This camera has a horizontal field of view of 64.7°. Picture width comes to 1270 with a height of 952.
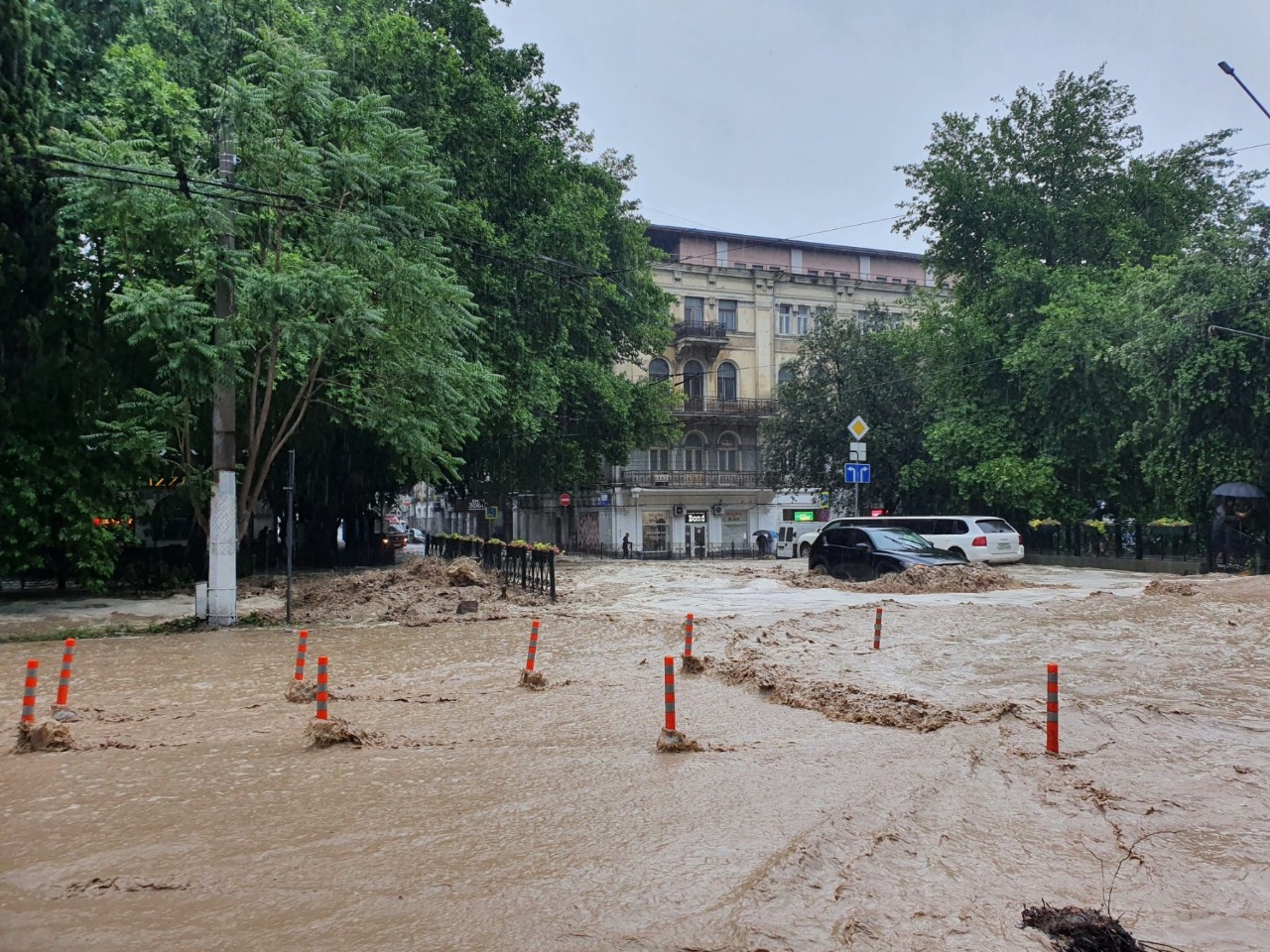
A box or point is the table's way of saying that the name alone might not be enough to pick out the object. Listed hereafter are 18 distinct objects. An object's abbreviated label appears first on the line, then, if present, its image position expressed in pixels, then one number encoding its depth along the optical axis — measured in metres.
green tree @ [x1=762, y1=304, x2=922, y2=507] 42.41
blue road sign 28.53
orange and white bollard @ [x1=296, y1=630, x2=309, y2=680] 10.34
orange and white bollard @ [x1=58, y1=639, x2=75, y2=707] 9.56
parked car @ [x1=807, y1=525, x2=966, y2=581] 22.86
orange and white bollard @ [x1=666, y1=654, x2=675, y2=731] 8.16
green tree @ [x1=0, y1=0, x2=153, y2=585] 17.80
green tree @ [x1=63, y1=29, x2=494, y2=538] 15.77
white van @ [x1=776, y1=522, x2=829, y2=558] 41.97
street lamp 11.61
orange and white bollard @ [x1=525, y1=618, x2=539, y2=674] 11.06
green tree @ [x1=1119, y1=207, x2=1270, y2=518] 25.20
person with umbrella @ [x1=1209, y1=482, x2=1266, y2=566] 25.45
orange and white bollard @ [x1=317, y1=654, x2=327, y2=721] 8.75
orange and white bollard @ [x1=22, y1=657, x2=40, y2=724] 8.53
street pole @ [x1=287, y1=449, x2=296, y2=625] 15.65
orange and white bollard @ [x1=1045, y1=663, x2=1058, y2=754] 7.72
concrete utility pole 16.70
